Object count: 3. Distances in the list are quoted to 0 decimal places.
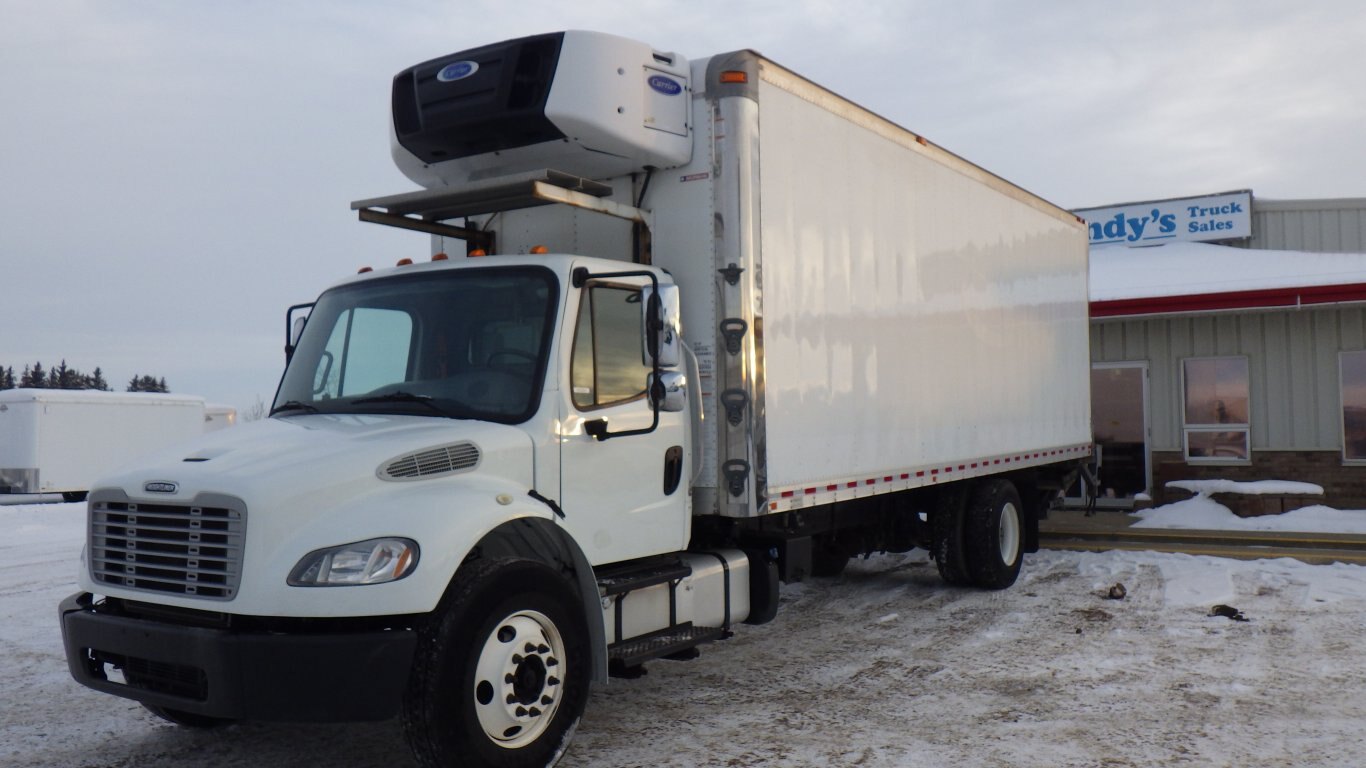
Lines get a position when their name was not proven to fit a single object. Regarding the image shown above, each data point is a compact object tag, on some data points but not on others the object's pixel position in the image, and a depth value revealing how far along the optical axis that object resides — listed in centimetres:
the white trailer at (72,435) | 2356
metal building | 1597
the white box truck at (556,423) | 464
